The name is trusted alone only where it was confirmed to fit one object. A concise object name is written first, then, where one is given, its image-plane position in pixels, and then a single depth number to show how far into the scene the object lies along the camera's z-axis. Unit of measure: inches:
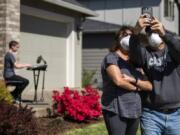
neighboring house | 663.1
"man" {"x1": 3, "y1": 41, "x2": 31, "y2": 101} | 317.2
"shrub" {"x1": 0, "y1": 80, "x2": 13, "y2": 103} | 252.3
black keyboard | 330.4
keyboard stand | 331.5
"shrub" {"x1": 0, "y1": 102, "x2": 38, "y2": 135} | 202.0
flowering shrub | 298.1
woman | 152.1
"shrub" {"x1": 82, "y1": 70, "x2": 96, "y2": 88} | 614.3
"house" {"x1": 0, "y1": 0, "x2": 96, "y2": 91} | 383.3
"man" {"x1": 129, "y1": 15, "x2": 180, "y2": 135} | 140.3
